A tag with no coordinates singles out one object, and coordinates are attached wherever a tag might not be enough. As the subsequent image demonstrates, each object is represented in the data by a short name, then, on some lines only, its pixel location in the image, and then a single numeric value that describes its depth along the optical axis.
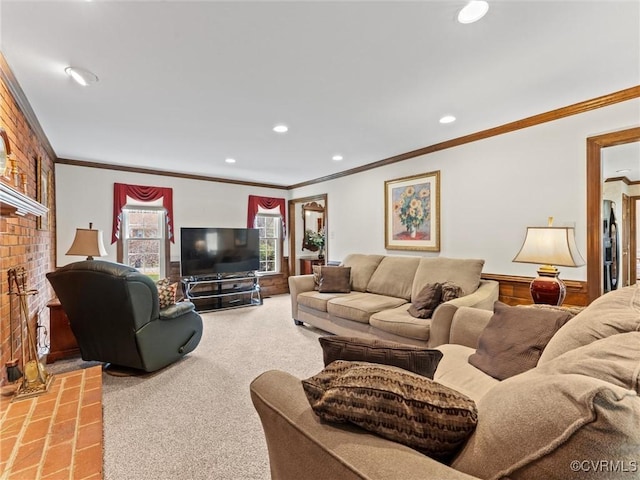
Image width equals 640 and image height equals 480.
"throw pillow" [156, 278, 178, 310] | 3.02
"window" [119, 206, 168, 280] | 5.04
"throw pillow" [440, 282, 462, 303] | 2.93
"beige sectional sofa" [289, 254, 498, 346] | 2.72
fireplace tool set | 1.90
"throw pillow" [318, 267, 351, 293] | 4.14
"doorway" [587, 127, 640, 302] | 2.69
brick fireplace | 2.12
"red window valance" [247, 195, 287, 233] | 6.19
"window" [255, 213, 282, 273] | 6.57
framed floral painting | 4.00
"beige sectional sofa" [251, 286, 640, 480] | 0.58
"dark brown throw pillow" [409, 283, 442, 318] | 2.90
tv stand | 5.21
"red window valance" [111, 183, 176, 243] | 4.84
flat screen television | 5.12
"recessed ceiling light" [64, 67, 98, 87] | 2.13
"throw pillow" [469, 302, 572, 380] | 1.52
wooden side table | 3.02
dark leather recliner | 2.45
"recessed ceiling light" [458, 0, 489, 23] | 1.56
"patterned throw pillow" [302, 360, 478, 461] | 0.78
